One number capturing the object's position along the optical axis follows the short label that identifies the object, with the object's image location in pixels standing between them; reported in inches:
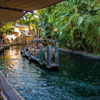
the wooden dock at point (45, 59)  390.9
